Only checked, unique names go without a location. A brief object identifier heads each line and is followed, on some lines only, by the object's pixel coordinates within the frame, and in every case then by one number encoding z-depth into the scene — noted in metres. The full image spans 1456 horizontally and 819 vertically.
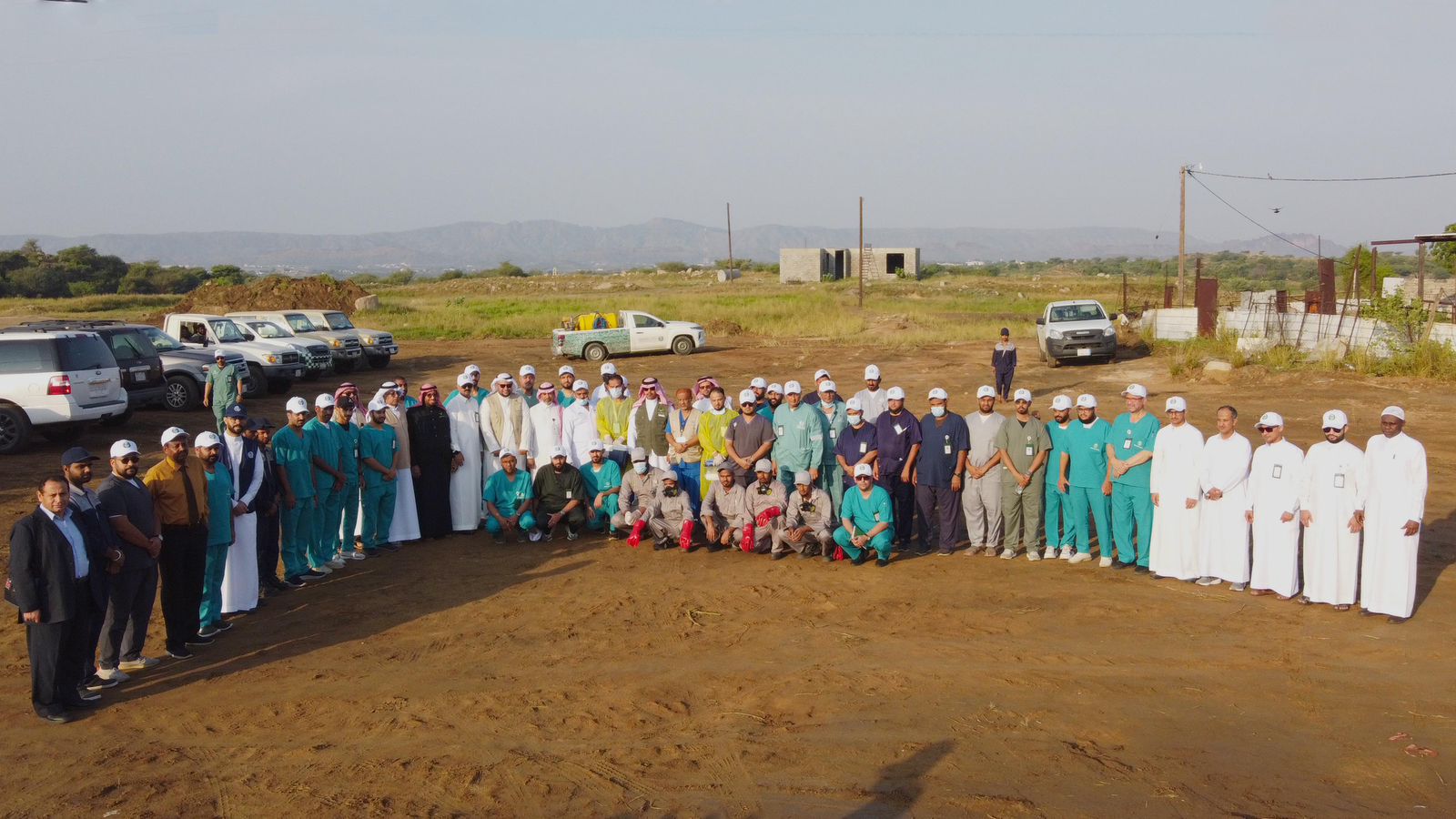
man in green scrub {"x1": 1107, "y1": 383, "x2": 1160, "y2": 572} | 9.67
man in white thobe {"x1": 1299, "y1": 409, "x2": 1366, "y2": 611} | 8.53
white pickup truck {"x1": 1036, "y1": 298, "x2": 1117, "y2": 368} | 25.25
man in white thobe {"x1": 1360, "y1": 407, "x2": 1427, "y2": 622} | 8.27
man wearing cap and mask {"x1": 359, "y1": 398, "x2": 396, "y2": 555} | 10.72
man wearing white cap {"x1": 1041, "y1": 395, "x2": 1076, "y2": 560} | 10.11
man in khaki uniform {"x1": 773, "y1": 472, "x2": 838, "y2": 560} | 10.42
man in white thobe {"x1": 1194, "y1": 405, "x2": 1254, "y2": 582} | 9.20
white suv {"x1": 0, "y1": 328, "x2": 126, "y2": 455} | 16.14
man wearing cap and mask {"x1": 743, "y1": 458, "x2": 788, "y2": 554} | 10.59
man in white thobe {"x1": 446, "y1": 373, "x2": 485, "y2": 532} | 11.80
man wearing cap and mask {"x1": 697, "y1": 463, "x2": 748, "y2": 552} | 10.77
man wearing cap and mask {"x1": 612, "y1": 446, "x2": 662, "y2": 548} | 11.11
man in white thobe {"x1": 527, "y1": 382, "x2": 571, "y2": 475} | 11.88
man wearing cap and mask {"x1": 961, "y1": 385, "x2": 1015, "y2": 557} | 10.44
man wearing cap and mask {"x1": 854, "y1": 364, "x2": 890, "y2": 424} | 11.90
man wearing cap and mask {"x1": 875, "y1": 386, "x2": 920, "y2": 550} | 10.71
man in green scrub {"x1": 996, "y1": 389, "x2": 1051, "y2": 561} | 10.16
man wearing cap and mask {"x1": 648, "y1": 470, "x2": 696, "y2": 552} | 10.85
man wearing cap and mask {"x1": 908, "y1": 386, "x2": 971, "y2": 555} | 10.52
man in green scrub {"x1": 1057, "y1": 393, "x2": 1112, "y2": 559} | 9.93
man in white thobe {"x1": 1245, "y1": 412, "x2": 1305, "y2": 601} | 8.86
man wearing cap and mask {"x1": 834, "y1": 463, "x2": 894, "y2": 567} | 10.15
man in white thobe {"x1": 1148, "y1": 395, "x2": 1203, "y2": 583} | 9.47
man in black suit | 6.55
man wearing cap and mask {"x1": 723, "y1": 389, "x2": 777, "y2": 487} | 11.15
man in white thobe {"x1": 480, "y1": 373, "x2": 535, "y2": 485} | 11.83
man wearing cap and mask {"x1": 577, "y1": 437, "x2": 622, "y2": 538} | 11.47
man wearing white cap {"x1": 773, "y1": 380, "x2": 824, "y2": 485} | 11.00
